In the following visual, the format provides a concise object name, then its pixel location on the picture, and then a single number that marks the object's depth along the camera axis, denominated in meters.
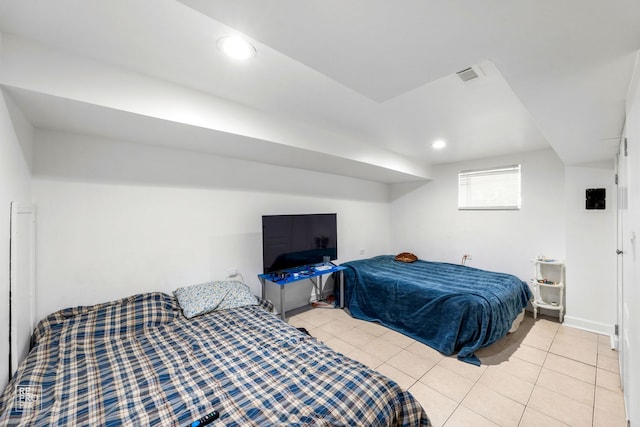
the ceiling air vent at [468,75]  1.64
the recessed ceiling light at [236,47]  1.39
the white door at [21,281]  1.51
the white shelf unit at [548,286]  3.36
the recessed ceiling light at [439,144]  3.17
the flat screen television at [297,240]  3.18
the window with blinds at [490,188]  3.83
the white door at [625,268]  1.60
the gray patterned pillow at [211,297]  2.36
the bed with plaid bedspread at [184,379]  1.22
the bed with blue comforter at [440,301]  2.63
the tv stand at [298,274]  3.07
